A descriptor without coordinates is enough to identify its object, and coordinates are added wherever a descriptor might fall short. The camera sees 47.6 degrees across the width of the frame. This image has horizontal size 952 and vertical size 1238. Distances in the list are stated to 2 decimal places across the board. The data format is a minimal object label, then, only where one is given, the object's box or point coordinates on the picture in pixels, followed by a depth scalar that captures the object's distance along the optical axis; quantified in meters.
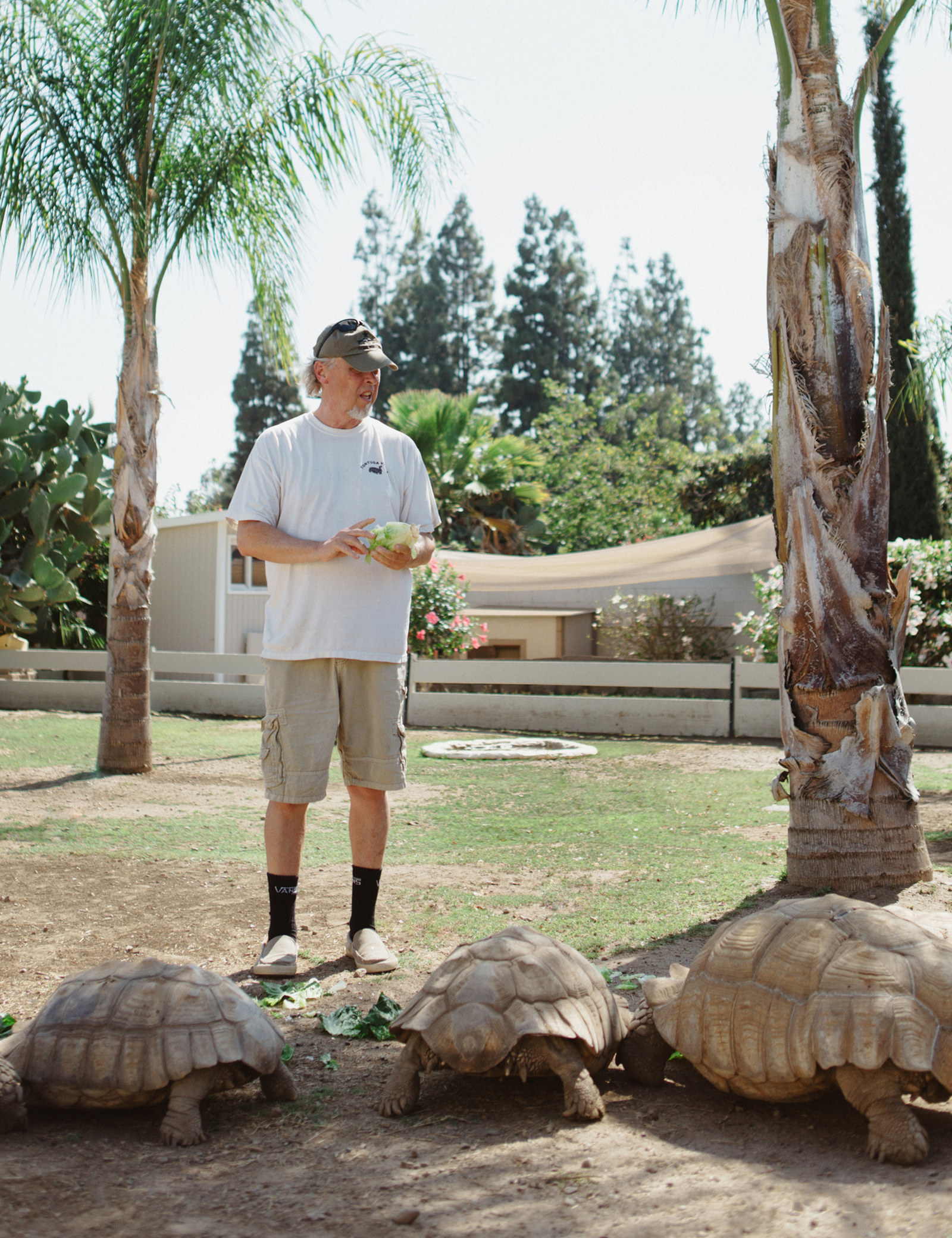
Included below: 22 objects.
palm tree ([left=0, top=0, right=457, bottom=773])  8.34
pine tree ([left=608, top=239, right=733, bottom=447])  56.06
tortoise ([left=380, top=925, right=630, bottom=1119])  2.61
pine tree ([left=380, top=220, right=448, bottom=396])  47.97
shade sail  16.58
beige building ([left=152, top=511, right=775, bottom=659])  16.73
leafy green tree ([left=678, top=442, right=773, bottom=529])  25.23
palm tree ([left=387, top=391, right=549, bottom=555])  22.58
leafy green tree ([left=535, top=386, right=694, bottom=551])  26.95
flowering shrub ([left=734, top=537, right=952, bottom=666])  11.82
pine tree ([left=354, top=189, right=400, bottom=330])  52.91
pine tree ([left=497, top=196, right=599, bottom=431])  47.62
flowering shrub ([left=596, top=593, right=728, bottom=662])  15.34
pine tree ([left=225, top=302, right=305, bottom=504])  49.41
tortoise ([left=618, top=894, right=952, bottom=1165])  2.42
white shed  18.06
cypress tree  20.59
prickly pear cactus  14.27
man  3.87
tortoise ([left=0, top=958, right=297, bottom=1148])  2.55
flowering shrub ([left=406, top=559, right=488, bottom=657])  14.74
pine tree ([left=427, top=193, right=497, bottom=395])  48.97
